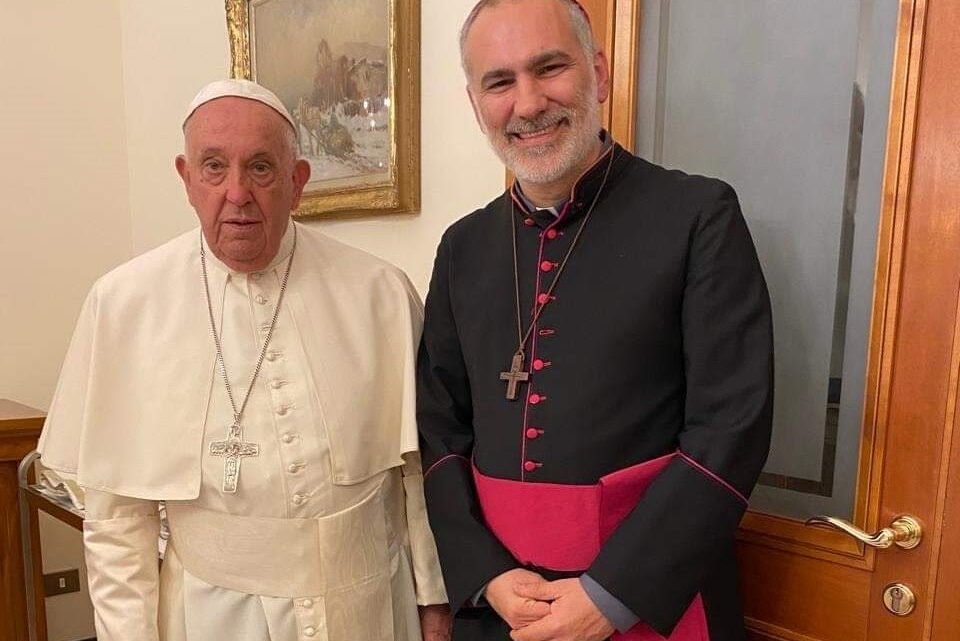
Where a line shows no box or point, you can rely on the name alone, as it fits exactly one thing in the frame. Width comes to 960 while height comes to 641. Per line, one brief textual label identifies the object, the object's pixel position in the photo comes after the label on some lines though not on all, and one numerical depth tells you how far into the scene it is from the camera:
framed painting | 2.07
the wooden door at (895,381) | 1.18
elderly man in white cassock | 1.41
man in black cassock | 1.13
